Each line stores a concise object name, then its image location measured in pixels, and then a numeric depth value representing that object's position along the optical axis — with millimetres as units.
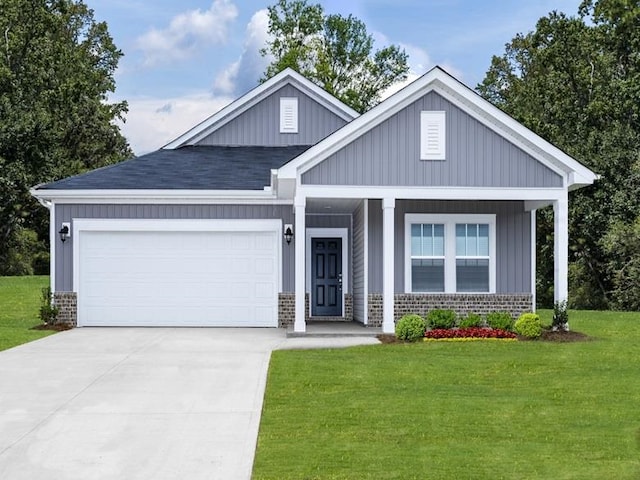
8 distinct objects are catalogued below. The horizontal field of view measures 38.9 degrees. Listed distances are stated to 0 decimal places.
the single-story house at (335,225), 17797
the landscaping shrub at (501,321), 17219
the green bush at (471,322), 17391
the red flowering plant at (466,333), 16750
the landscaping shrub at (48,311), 19984
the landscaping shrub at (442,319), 17375
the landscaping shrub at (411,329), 16547
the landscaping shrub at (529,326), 16859
